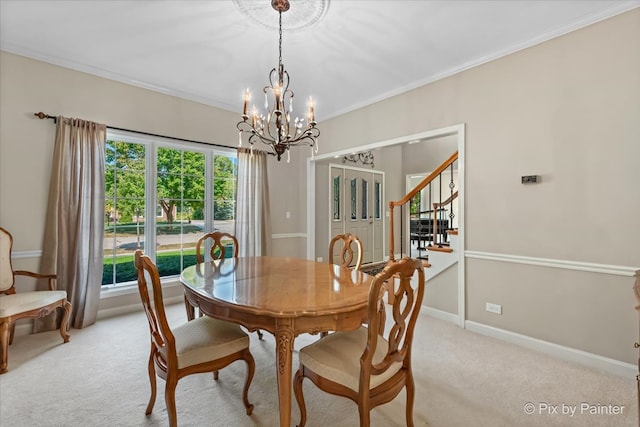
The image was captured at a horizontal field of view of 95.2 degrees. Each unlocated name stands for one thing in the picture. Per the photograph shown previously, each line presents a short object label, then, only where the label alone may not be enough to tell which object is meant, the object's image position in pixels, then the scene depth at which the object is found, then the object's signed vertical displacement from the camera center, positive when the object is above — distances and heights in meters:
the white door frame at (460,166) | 3.10 +0.56
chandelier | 2.06 +0.75
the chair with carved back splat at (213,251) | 2.37 -0.33
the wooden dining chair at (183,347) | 1.47 -0.71
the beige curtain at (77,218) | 2.92 +0.03
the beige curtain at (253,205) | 4.25 +0.21
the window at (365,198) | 6.67 +0.47
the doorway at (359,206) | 6.09 +0.29
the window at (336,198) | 6.08 +0.44
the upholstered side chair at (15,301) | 2.24 -0.68
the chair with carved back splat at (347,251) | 2.52 -0.29
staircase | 3.37 -0.35
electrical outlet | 2.84 -0.88
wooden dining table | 1.38 -0.42
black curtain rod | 2.89 +1.05
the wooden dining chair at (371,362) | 1.29 -0.71
